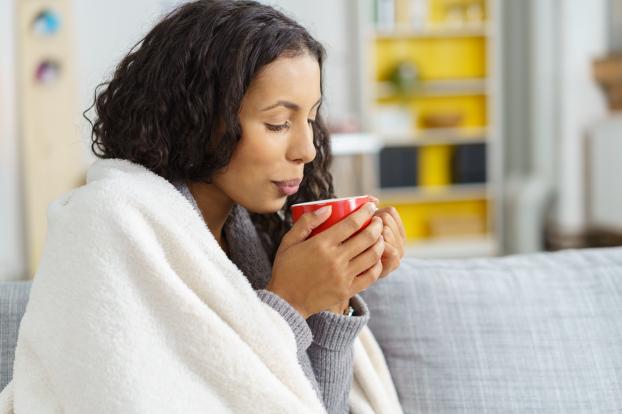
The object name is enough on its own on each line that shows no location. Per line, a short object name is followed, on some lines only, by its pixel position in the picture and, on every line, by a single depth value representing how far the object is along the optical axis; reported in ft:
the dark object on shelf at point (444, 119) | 18.34
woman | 2.87
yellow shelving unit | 18.42
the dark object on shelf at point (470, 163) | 18.58
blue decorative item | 16.70
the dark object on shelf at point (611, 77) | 16.30
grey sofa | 4.08
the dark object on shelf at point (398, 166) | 18.42
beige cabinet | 16.72
